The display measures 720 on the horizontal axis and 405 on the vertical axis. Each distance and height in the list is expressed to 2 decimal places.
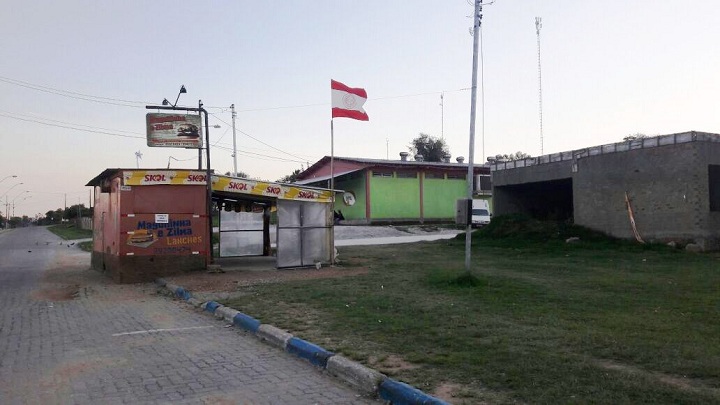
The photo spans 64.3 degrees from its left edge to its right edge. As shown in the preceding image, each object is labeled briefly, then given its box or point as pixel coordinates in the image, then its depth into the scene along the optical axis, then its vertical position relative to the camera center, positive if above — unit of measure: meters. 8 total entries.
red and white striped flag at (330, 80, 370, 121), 20.23 +4.00
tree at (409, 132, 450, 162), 81.62 +9.36
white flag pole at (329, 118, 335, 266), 19.08 -1.18
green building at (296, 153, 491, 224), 46.25 +2.04
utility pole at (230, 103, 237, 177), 44.20 +4.91
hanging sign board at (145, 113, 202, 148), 18.23 +2.72
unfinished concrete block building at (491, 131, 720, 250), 19.31 +0.90
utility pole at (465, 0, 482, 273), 12.98 +3.15
